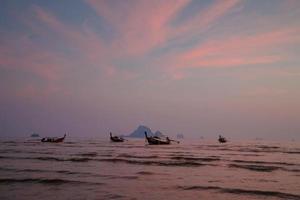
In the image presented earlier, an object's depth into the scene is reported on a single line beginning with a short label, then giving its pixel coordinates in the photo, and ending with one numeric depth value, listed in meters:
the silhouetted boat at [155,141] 91.31
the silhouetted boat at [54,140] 102.81
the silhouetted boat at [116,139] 113.94
